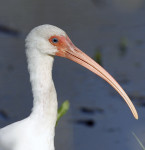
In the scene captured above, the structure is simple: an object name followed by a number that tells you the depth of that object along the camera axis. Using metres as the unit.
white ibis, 10.60
